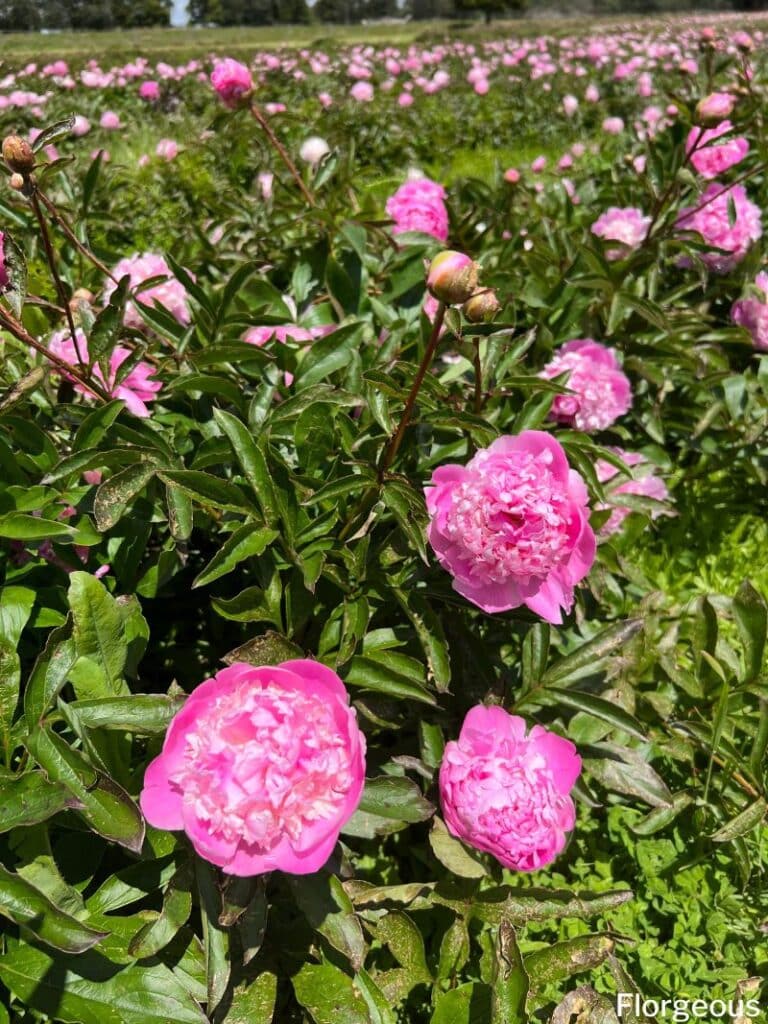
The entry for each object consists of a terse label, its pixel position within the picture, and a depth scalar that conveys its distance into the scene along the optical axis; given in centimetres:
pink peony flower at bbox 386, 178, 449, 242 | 174
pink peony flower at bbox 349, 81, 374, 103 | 485
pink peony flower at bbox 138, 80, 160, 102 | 466
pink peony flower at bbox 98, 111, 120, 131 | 382
